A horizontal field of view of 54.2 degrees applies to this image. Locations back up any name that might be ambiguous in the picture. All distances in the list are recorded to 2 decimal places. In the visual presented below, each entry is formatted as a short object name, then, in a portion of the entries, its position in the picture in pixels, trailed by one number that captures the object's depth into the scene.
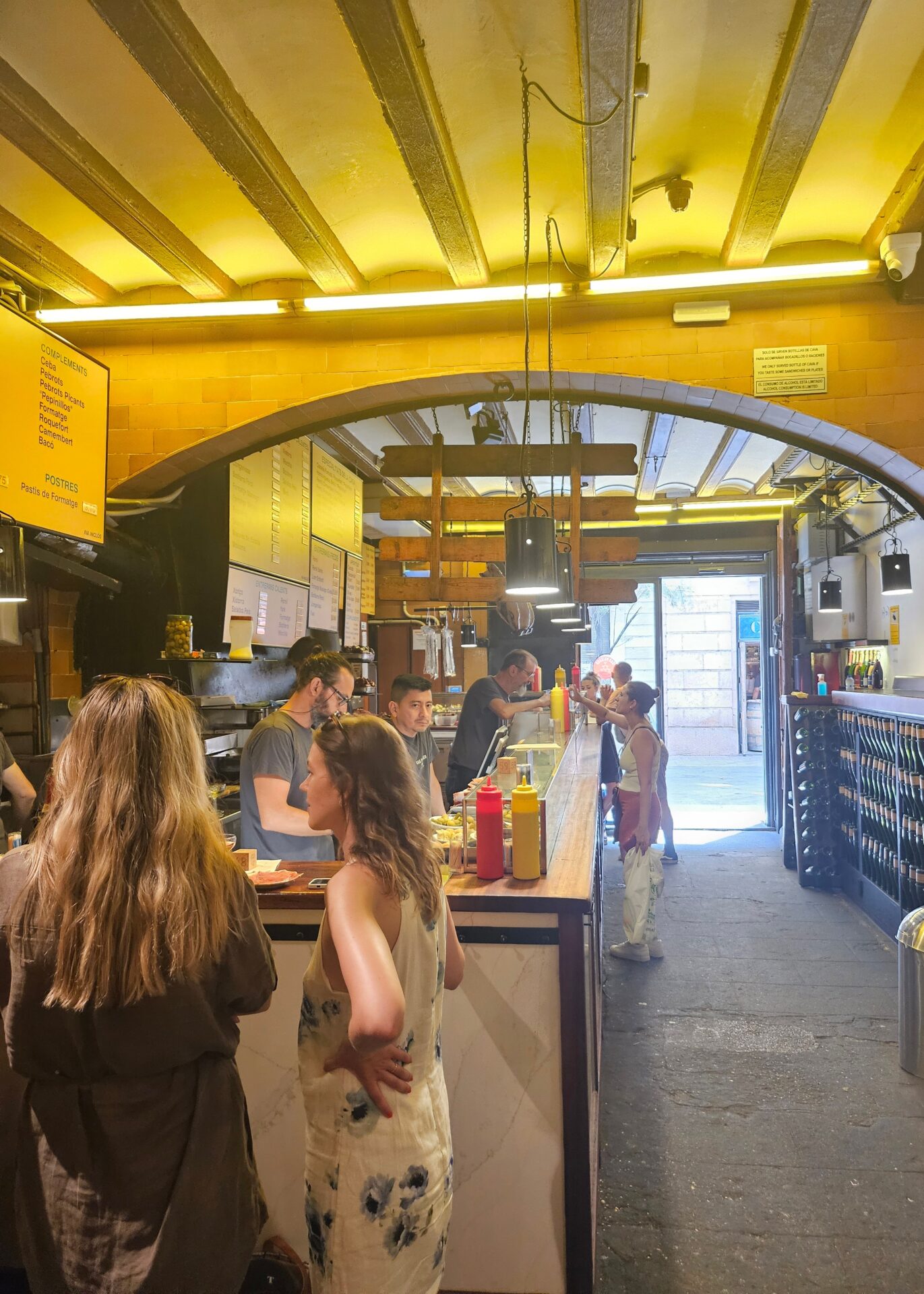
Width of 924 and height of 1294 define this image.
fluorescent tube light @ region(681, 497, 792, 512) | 9.98
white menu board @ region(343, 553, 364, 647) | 8.59
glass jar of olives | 4.99
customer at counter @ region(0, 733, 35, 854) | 4.07
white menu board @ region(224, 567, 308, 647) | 5.65
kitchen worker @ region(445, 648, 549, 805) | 6.17
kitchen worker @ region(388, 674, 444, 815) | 4.12
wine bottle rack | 5.86
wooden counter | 2.32
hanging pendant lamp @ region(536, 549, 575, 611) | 5.57
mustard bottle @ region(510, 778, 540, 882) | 2.57
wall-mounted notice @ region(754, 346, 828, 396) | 4.34
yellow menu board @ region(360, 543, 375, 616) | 10.20
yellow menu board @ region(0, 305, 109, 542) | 3.63
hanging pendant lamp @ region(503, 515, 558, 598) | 3.96
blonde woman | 1.41
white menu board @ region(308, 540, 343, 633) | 7.43
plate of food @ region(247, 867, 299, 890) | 2.57
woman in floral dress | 1.55
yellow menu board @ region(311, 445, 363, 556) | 7.36
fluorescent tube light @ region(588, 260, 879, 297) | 4.11
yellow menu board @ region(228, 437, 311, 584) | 5.61
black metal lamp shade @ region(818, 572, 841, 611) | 8.11
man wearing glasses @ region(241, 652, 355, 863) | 3.31
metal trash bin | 3.90
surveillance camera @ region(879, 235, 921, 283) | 3.94
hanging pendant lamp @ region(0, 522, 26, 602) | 3.11
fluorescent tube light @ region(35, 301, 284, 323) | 4.50
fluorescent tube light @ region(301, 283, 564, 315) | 4.35
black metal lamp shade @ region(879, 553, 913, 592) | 6.79
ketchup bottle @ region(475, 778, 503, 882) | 2.60
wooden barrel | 16.69
